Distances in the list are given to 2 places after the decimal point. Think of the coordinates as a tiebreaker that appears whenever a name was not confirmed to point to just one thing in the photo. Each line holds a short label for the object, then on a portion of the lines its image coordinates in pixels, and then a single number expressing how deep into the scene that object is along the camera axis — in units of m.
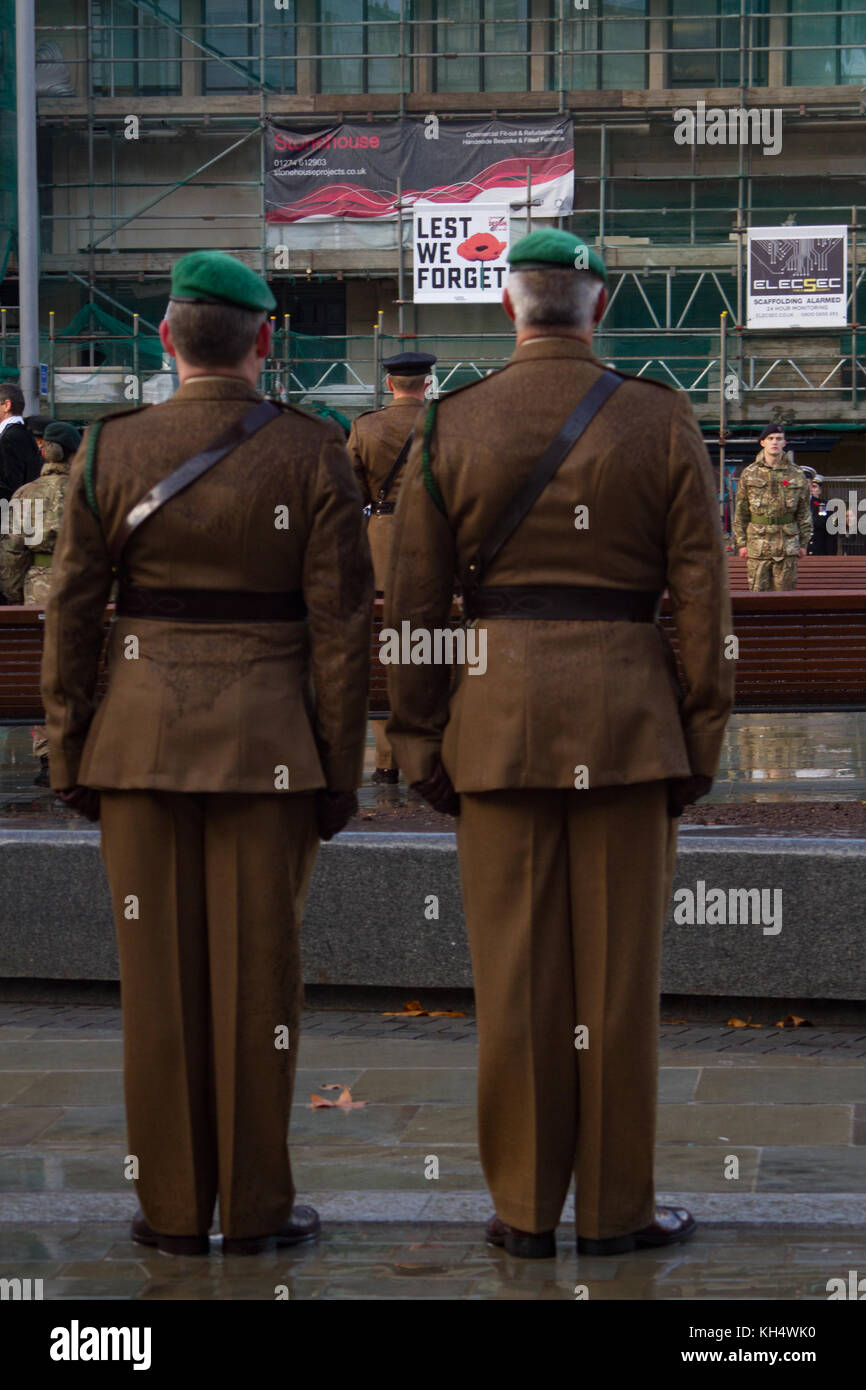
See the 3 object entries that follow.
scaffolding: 31.81
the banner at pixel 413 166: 31.67
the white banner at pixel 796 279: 30.05
